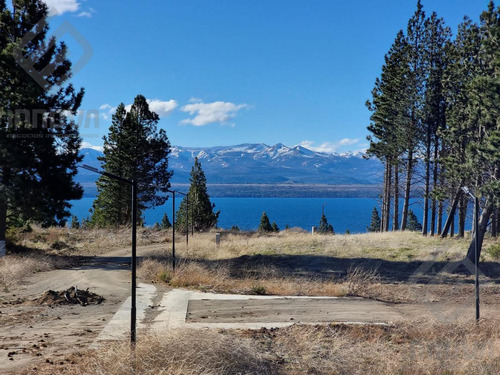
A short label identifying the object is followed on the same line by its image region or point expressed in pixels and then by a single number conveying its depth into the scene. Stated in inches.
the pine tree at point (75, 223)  2537.4
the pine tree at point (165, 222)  3264.3
